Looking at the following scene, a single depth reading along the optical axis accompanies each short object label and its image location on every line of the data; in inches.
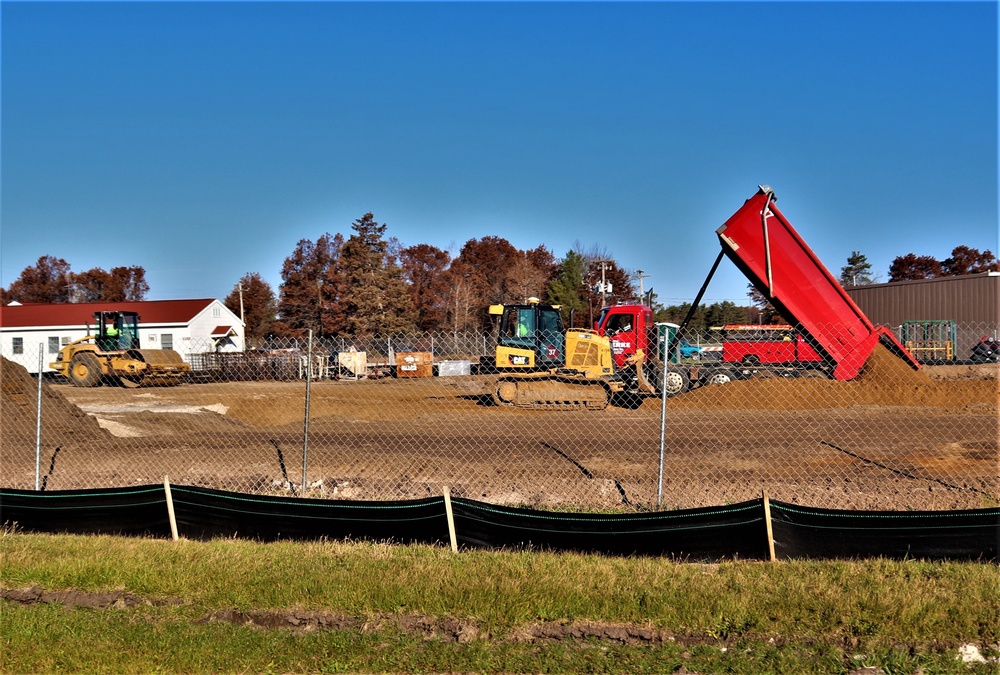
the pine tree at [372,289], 2336.4
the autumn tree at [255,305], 2938.0
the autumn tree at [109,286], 3316.9
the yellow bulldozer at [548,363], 772.0
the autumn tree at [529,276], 2613.2
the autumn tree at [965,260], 3297.2
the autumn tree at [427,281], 2696.9
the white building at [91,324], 2022.6
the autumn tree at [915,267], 3341.5
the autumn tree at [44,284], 3280.0
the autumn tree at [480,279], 2573.8
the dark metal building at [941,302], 1626.5
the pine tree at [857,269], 3619.6
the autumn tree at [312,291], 2546.8
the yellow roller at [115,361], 1216.2
